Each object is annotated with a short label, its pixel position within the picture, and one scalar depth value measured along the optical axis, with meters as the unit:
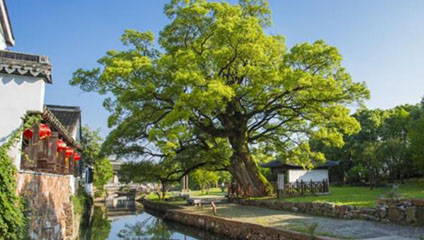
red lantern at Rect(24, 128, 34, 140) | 6.45
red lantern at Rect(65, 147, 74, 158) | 10.24
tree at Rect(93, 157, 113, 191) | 23.79
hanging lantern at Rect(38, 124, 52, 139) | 7.00
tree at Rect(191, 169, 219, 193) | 24.27
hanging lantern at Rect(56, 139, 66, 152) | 9.02
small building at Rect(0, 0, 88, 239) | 6.38
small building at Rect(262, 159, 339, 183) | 20.55
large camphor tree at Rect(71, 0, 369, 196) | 13.95
